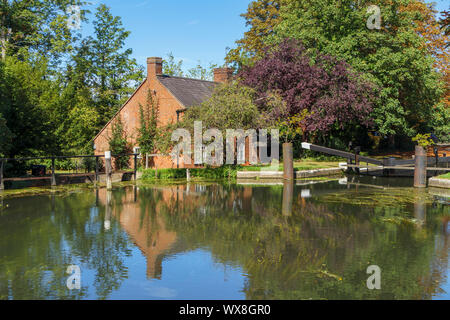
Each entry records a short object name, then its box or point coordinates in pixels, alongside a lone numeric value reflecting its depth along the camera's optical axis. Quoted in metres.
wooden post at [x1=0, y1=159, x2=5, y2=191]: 19.53
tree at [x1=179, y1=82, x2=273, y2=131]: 24.55
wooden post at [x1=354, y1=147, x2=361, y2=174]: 27.17
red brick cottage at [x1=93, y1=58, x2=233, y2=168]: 32.07
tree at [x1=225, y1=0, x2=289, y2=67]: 45.91
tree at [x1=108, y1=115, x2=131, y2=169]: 34.03
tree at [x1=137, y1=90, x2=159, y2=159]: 32.94
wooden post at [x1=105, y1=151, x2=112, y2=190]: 21.22
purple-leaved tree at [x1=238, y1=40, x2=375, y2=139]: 29.56
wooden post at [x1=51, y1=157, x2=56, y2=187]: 22.00
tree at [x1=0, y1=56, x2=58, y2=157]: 22.92
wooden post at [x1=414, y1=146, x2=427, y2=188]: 20.81
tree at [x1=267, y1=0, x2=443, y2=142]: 31.66
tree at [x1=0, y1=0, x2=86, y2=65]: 38.39
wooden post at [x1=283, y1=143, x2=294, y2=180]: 23.56
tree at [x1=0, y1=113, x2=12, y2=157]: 19.62
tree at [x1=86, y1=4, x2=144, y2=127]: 43.38
